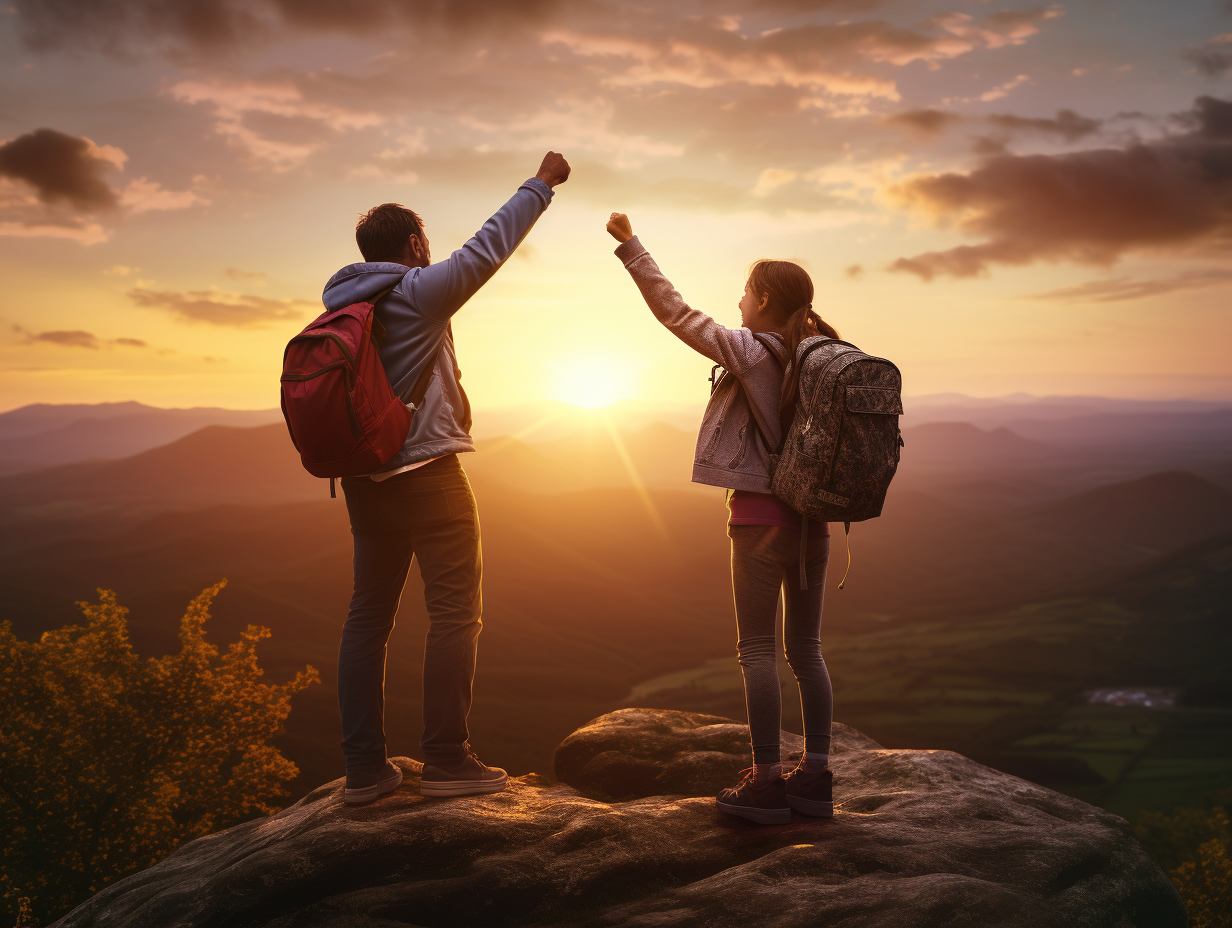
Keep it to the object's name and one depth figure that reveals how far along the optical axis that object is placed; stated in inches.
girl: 173.0
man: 167.9
